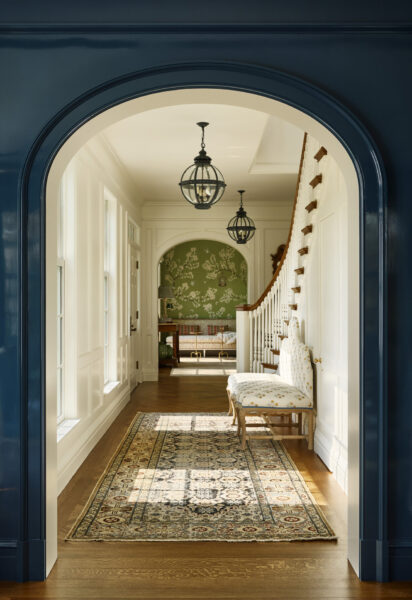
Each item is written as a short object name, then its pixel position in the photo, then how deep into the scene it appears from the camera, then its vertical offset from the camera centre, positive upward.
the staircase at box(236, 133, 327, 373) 5.38 +0.06
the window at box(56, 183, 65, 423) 4.56 -0.07
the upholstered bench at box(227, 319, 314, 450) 5.07 -0.89
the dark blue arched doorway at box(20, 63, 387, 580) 2.76 -0.05
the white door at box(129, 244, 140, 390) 8.48 -0.31
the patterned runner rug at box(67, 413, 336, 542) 3.34 -1.40
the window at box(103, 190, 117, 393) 6.83 +0.11
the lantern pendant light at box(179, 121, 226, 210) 5.33 +1.04
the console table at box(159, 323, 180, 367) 11.16 -1.04
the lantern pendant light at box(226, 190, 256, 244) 8.50 +1.09
